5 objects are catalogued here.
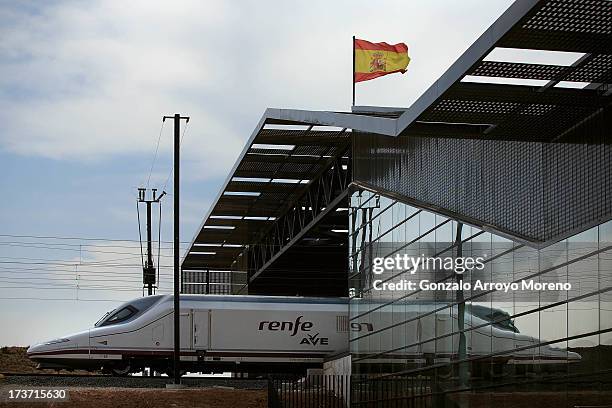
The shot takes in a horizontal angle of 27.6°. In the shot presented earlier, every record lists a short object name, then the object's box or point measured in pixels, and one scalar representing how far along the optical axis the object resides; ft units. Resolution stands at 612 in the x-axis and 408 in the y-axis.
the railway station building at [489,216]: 67.51
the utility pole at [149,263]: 209.15
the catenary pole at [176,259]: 143.33
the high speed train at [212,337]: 149.07
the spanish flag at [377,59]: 138.92
